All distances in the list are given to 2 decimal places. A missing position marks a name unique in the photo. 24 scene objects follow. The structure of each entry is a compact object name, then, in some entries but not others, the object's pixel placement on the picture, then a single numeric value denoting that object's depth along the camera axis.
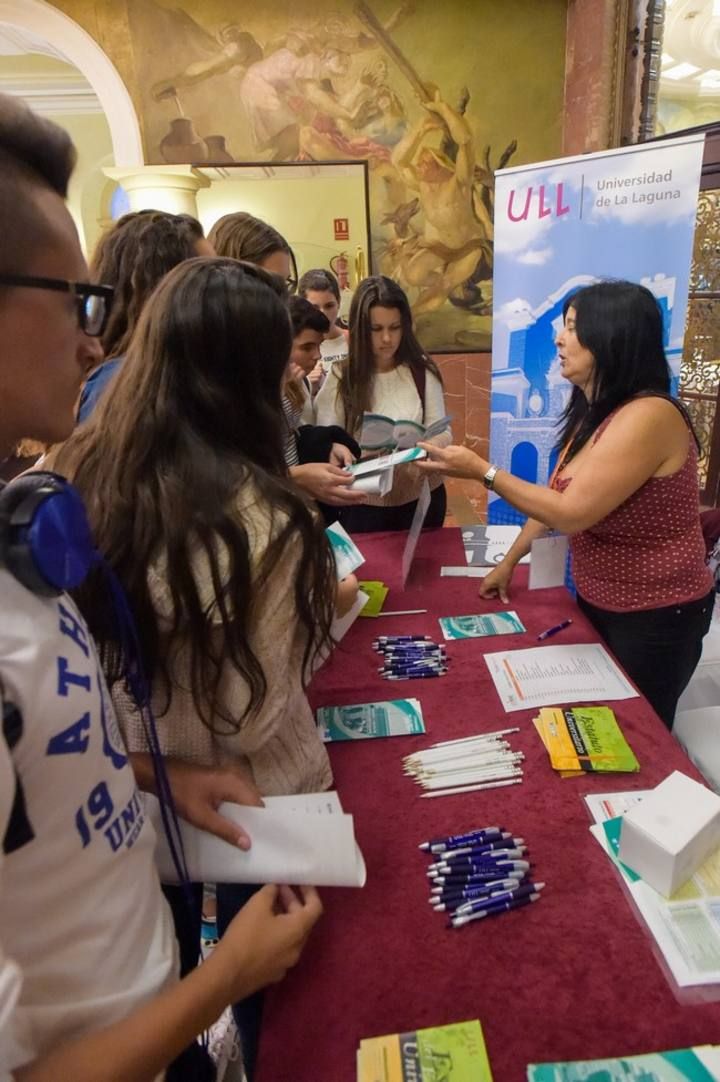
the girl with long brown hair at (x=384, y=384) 2.48
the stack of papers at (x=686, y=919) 0.78
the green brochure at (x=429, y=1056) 0.69
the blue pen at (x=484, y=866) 0.92
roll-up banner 2.64
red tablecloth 0.73
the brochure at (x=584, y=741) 1.10
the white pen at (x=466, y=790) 1.08
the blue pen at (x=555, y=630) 1.54
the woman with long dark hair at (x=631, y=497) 1.49
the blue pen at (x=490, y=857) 0.94
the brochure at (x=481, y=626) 1.57
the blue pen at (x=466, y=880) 0.91
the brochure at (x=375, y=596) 1.71
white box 0.86
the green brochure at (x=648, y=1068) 0.67
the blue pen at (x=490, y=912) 0.85
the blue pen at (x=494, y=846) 0.95
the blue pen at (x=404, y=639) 1.55
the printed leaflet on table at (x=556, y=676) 1.30
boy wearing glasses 0.48
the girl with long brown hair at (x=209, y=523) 0.83
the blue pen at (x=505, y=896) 0.87
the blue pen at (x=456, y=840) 0.97
